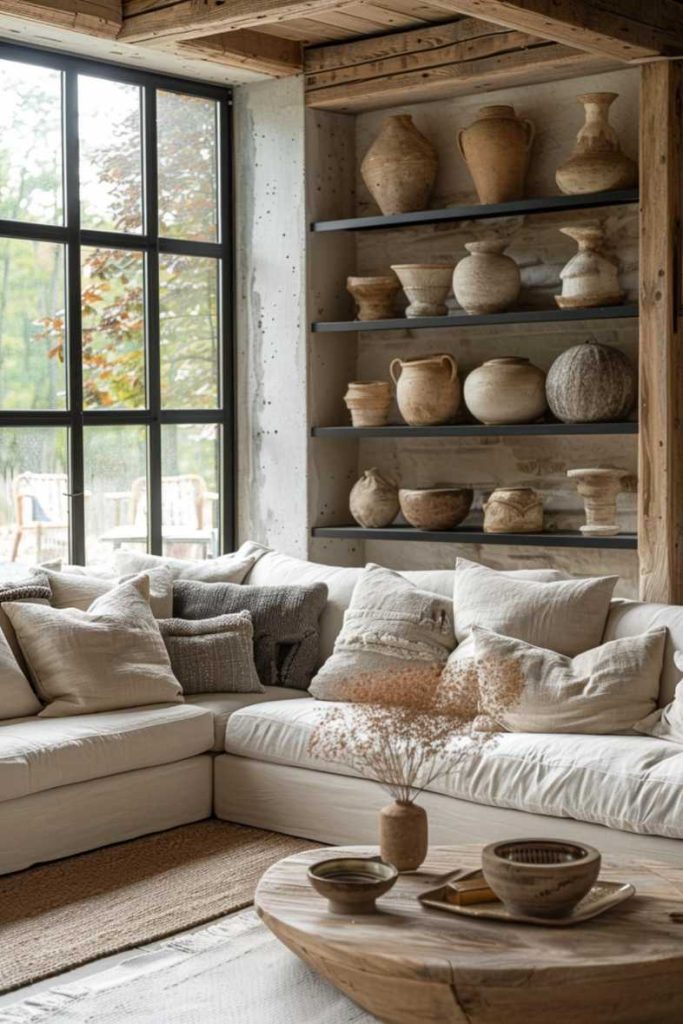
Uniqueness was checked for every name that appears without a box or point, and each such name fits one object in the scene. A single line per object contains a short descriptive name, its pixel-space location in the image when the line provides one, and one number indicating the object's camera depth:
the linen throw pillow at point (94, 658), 4.61
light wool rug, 3.19
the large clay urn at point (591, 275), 5.36
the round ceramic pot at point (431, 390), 5.79
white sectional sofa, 3.85
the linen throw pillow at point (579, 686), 4.20
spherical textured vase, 5.31
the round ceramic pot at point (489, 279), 5.62
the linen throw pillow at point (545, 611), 4.57
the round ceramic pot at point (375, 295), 6.00
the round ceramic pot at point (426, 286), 5.82
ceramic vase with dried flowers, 3.20
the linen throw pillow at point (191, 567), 5.40
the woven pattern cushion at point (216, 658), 5.00
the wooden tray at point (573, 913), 2.87
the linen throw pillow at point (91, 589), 5.00
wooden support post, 4.96
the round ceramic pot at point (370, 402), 6.02
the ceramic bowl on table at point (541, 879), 2.82
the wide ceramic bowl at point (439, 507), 5.73
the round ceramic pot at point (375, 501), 5.98
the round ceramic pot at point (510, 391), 5.55
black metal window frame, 5.67
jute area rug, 3.58
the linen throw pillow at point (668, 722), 4.10
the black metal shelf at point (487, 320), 5.30
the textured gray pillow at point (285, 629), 5.09
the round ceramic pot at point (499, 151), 5.55
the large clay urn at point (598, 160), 5.29
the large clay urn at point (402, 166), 5.88
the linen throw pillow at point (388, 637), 4.76
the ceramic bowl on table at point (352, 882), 2.94
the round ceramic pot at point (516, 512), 5.55
